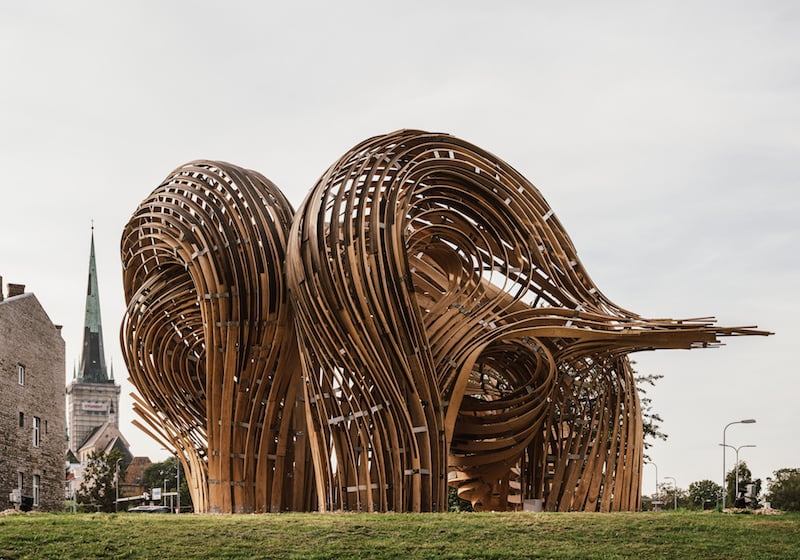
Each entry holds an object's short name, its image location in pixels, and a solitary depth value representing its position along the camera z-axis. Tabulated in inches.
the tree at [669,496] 2893.5
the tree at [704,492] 3112.7
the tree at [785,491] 2391.6
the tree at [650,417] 1695.4
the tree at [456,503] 1882.6
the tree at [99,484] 2664.9
